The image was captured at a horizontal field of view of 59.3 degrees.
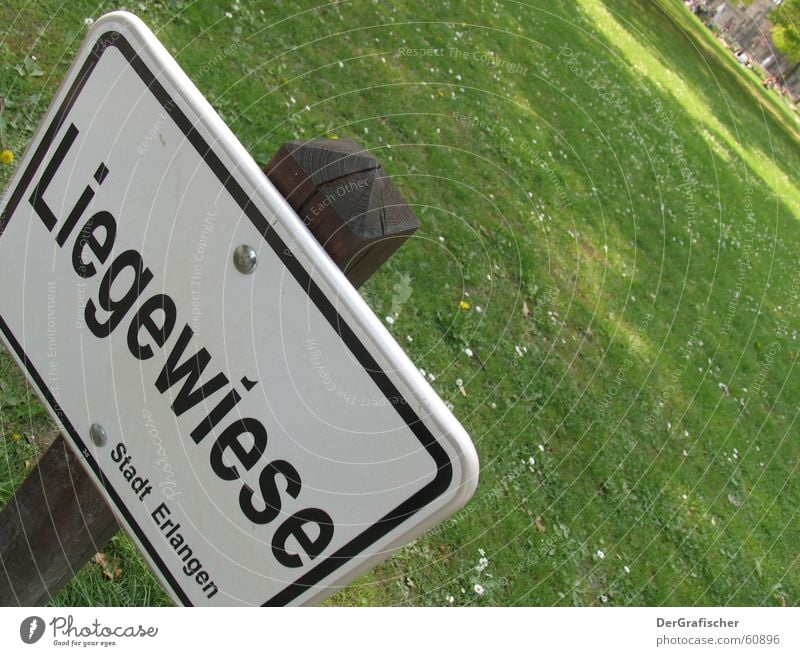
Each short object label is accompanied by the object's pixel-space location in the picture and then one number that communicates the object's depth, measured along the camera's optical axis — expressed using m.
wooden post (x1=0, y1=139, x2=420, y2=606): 1.13
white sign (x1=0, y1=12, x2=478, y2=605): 0.97
